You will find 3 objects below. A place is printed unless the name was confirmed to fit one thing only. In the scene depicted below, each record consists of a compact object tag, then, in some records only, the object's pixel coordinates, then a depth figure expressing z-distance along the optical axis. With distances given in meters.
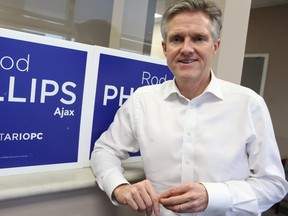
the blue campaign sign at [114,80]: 1.17
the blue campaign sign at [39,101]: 0.95
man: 0.99
